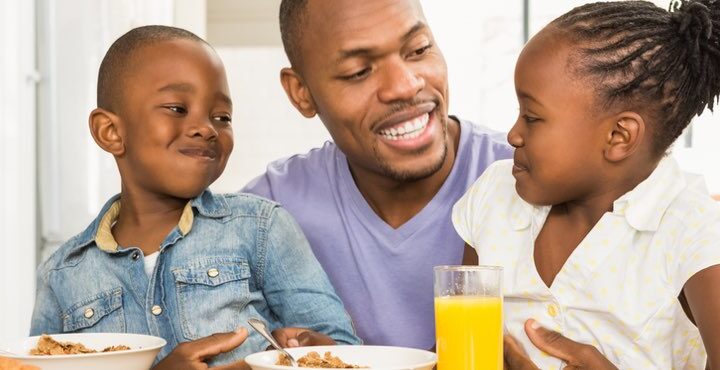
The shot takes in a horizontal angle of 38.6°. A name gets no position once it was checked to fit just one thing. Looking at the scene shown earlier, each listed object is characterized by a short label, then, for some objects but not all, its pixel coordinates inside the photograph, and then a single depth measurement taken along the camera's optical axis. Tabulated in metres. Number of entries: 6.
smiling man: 1.94
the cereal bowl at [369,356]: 1.35
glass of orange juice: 1.34
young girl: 1.53
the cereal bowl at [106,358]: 1.36
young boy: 1.79
